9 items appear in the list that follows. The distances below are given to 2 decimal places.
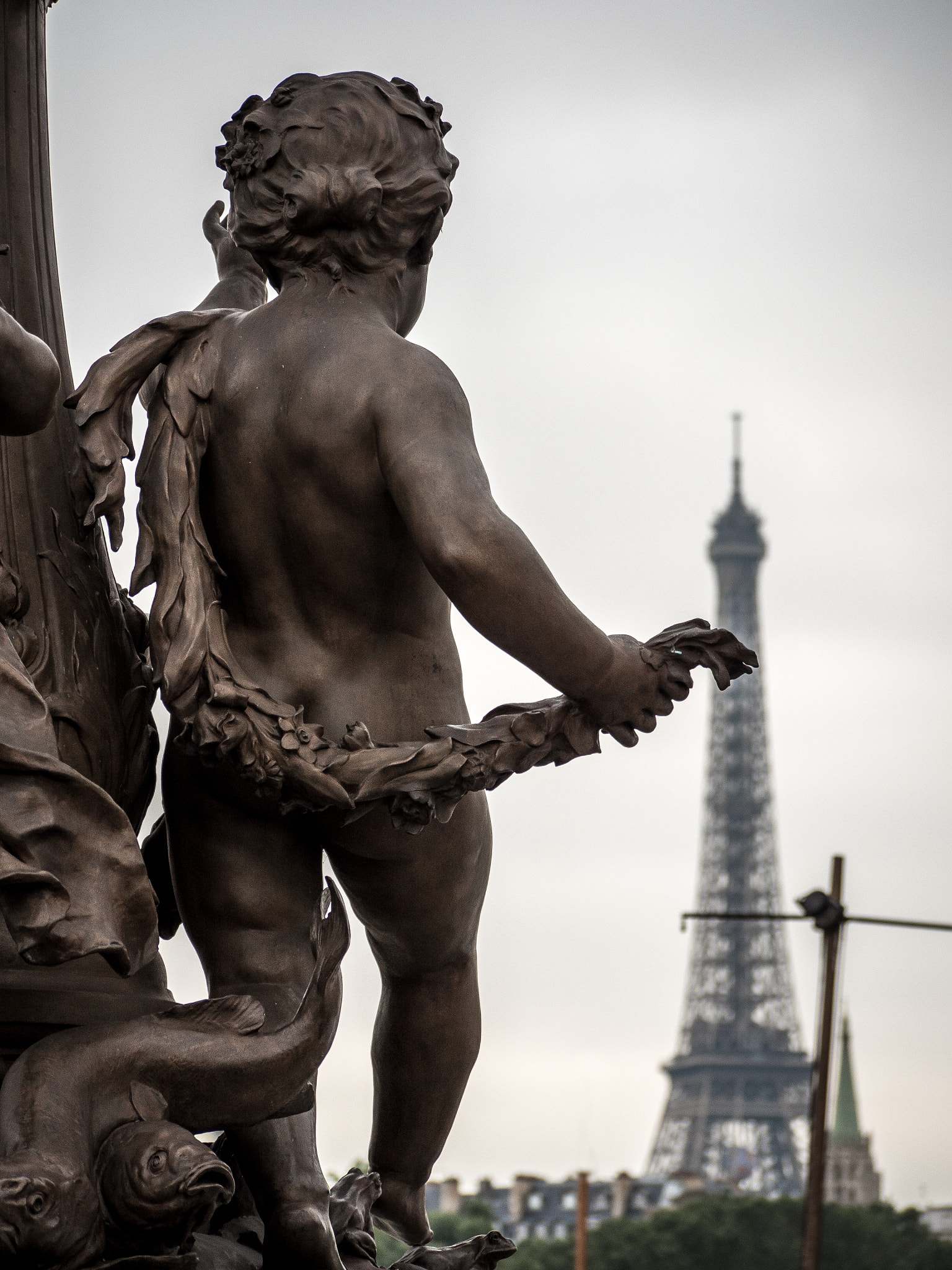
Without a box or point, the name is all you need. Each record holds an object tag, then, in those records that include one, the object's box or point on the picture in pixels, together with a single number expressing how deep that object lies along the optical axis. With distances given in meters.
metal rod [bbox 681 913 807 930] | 23.66
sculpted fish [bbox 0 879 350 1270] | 5.50
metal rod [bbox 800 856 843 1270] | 24.82
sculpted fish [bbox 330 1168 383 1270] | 6.89
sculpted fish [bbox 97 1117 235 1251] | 5.68
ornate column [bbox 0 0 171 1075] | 6.64
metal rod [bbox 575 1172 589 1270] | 34.68
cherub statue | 6.25
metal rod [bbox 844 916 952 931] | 22.59
